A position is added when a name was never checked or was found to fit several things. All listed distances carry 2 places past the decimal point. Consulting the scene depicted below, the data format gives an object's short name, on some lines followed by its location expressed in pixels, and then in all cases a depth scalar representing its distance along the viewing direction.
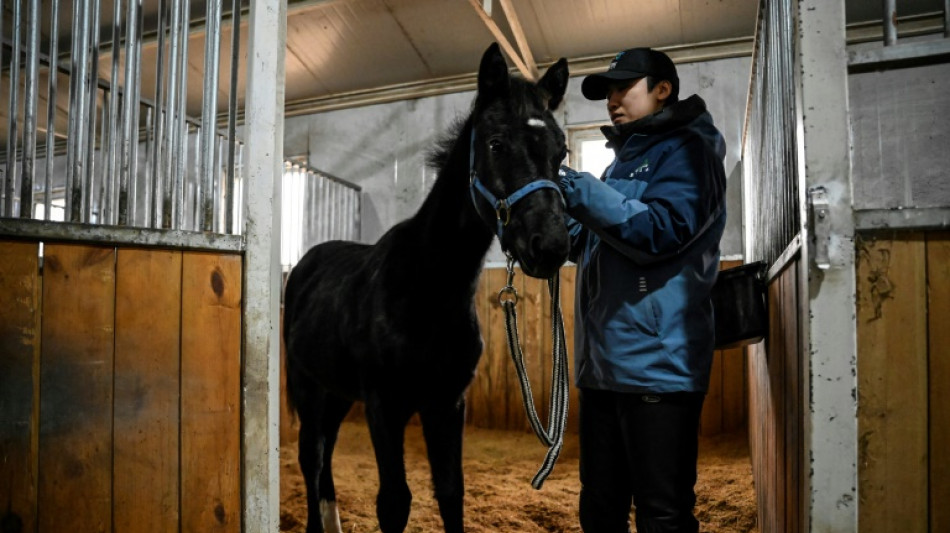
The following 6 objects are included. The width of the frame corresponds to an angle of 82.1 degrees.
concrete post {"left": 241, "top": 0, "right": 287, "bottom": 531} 1.39
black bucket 1.50
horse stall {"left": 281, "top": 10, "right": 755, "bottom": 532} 2.90
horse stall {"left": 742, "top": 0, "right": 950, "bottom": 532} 0.93
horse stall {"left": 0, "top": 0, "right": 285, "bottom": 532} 1.10
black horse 1.51
